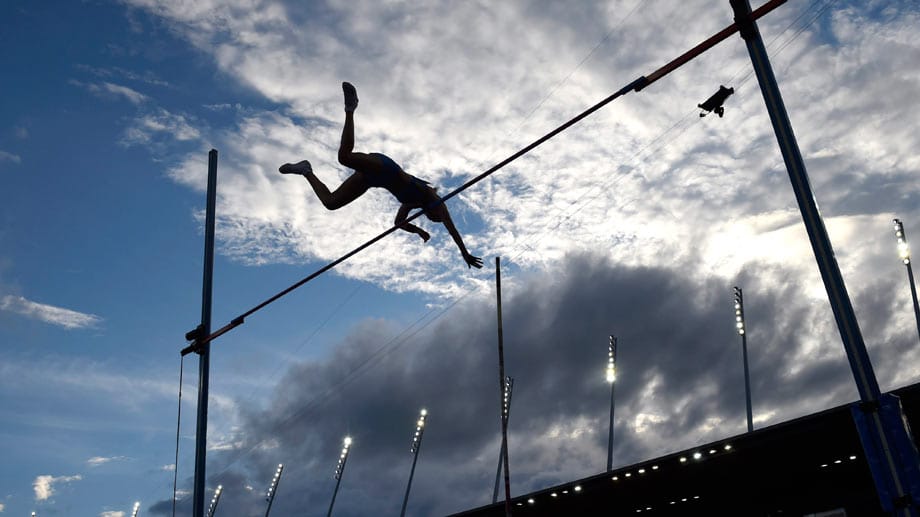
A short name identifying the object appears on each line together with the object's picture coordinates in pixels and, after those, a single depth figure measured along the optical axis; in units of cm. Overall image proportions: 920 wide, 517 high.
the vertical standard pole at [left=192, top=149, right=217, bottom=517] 886
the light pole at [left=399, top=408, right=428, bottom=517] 3719
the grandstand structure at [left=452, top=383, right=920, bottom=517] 1706
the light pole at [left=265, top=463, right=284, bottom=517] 4562
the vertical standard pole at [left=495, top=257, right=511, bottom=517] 1038
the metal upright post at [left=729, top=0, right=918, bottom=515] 428
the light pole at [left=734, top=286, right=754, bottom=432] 2645
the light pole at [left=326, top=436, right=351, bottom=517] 4084
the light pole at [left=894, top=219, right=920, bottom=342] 2402
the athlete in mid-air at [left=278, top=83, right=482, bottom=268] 816
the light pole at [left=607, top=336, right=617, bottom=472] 3058
